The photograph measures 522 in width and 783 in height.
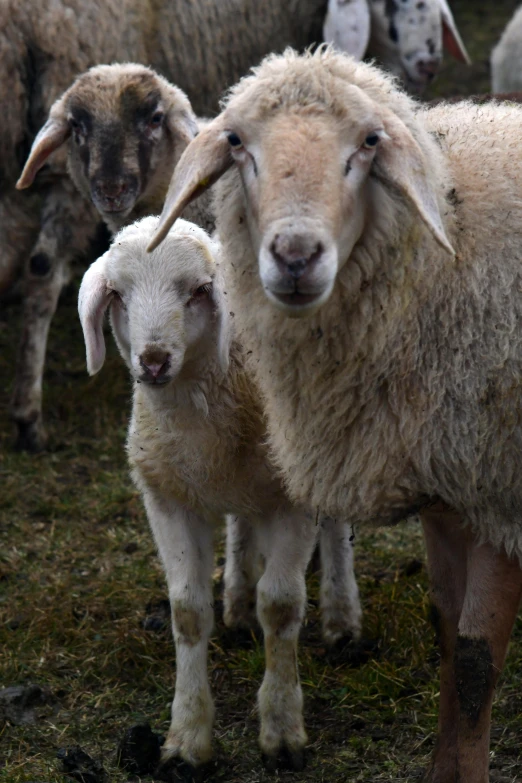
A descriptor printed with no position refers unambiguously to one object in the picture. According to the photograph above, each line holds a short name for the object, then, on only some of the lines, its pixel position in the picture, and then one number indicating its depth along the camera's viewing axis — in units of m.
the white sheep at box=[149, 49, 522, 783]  4.40
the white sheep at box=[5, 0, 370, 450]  9.73
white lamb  5.46
